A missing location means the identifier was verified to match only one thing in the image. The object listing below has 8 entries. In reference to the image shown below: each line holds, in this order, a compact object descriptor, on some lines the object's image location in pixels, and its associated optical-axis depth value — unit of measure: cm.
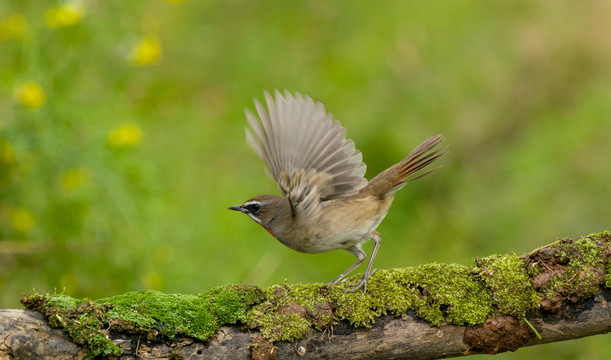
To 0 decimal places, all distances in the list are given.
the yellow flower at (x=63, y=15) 1141
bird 880
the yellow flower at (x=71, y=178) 1181
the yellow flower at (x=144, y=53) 1215
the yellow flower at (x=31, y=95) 1094
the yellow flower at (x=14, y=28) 1194
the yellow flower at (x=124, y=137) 1173
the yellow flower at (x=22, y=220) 1186
